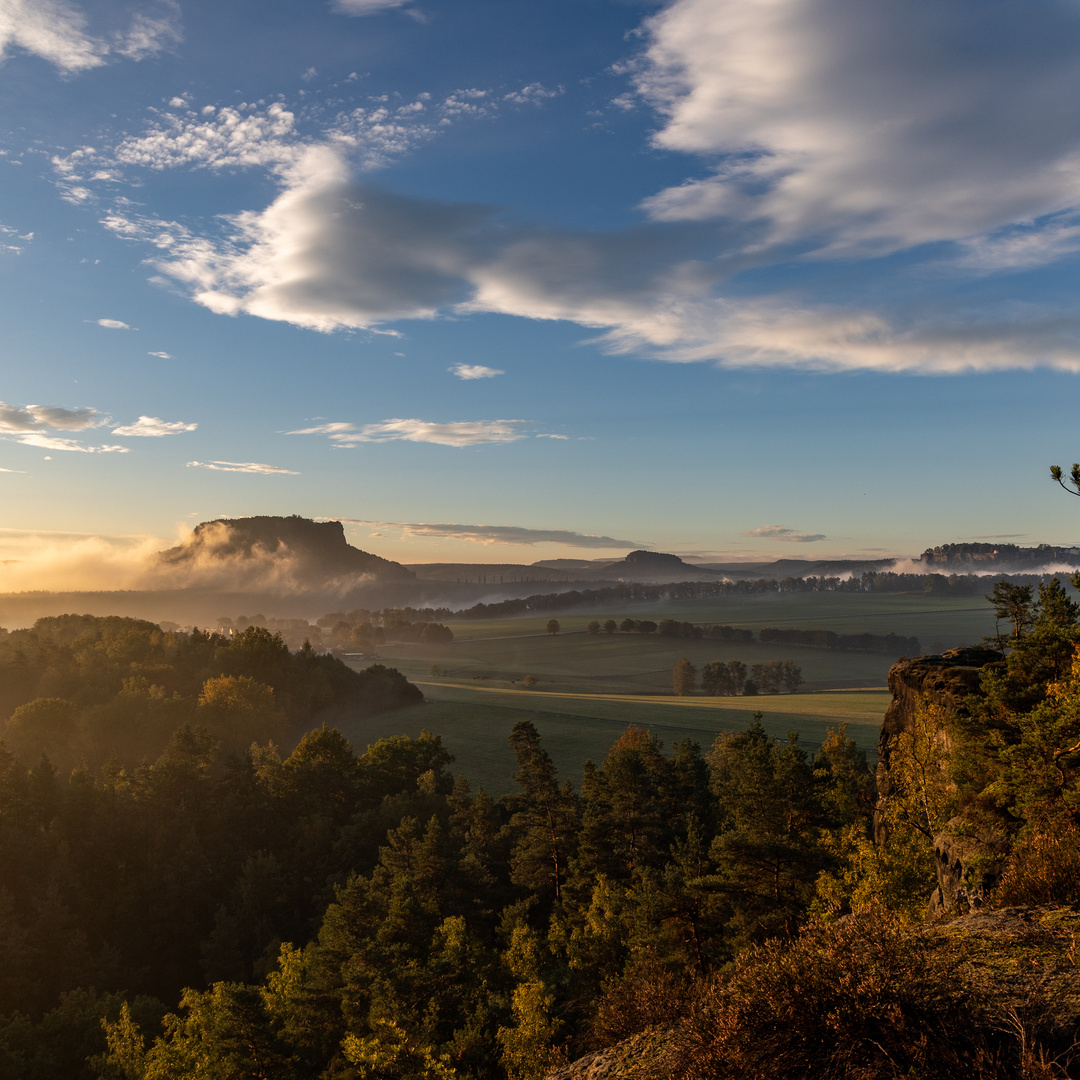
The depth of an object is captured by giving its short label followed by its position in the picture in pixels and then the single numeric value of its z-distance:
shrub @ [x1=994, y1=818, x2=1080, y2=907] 15.60
